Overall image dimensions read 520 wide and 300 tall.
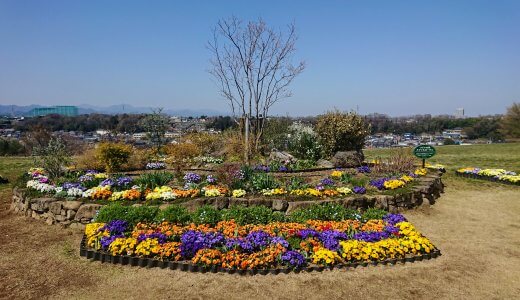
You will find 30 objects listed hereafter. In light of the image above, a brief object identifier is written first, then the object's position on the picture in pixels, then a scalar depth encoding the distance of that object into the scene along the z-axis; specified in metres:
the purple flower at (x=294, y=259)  5.39
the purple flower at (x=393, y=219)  7.01
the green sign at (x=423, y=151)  11.95
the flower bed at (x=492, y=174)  11.61
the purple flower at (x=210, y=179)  9.28
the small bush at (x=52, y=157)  9.70
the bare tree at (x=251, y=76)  13.95
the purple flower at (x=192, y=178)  9.49
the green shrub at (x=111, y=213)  6.73
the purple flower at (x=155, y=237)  5.92
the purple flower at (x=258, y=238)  5.79
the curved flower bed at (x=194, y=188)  8.05
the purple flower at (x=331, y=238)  5.83
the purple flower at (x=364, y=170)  11.27
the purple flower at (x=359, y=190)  8.66
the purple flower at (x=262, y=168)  11.06
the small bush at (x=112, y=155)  10.87
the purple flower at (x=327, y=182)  9.43
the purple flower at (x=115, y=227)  6.26
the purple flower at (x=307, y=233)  6.16
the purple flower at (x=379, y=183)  9.20
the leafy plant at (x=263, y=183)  8.77
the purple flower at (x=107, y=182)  8.71
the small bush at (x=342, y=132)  13.97
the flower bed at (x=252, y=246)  5.45
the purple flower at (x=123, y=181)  8.92
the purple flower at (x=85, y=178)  9.26
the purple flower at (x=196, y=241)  5.66
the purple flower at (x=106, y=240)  5.93
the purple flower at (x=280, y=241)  5.77
